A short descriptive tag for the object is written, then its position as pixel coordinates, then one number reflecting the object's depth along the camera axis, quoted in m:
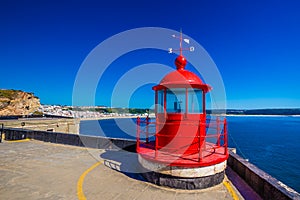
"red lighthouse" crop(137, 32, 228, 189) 5.32
